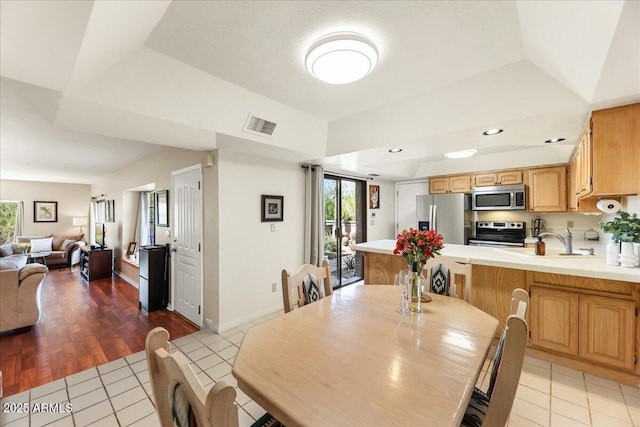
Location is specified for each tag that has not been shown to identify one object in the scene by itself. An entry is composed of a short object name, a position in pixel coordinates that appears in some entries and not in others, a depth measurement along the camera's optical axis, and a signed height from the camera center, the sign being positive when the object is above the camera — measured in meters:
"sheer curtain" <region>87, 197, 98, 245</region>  7.83 -0.20
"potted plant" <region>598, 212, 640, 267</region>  2.03 -0.16
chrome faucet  2.87 -0.33
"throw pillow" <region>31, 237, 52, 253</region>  6.72 -0.81
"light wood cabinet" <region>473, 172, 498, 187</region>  4.57 +0.59
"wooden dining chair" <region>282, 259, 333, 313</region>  1.85 -0.55
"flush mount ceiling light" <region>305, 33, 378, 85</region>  1.62 +0.98
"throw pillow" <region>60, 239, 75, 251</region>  7.00 -0.82
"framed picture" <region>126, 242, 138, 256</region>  5.68 -0.77
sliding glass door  4.76 -0.23
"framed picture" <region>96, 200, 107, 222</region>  6.88 +0.06
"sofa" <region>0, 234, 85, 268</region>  6.62 -0.91
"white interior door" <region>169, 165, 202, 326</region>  3.32 -0.40
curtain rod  4.00 +0.69
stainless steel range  4.43 -0.36
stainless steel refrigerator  4.73 -0.06
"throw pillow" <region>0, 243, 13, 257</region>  5.84 -0.82
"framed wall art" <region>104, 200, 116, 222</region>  6.29 +0.05
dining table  0.84 -0.62
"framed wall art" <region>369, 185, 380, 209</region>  5.43 +0.34
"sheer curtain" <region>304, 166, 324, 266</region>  3.99 -0.03
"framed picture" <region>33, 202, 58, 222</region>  7.34 +0.05
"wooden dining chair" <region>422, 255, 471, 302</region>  2.01 -0.50
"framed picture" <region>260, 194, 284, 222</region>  3.50 +0.07
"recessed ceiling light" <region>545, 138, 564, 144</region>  2.73 +0.75
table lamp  7.86 -0.21
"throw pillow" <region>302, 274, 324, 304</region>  1.98 -0.58
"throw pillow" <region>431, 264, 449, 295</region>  2.14 -0.55
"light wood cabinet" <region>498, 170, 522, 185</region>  4.31 +0.59
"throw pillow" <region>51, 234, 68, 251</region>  7.13 -0.83
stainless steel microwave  4.23 +0.25
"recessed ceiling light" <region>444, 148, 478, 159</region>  3.66 +0.84
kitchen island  2.07 -0.79
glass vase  1.70 -0.47
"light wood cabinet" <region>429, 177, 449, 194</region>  5.07 +0.54
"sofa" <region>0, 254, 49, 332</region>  3.00 -0.95
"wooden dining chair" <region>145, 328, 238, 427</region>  0.55 -0.41
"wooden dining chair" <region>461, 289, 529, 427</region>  0.85 -0.53
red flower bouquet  1.67 -0.21
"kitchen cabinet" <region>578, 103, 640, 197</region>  1.90 +0.46
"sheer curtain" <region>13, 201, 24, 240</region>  7.11 -0.18
